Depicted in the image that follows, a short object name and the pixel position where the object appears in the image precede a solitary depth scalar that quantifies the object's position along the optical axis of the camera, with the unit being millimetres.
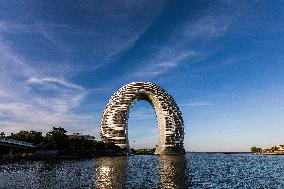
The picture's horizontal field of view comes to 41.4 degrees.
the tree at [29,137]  97144
